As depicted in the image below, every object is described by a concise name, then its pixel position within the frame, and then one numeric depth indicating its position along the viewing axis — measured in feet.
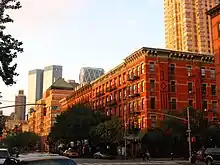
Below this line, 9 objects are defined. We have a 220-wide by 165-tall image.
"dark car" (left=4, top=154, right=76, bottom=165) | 25.51
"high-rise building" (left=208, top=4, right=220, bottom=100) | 154.92
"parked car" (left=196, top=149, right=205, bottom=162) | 151.94
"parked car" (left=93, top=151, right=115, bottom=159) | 187.93
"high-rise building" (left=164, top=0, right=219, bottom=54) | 458.09
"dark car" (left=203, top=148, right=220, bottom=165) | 111.65
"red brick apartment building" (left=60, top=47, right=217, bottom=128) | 208.54
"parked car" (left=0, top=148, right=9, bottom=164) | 70.43
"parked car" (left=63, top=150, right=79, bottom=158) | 211.00
